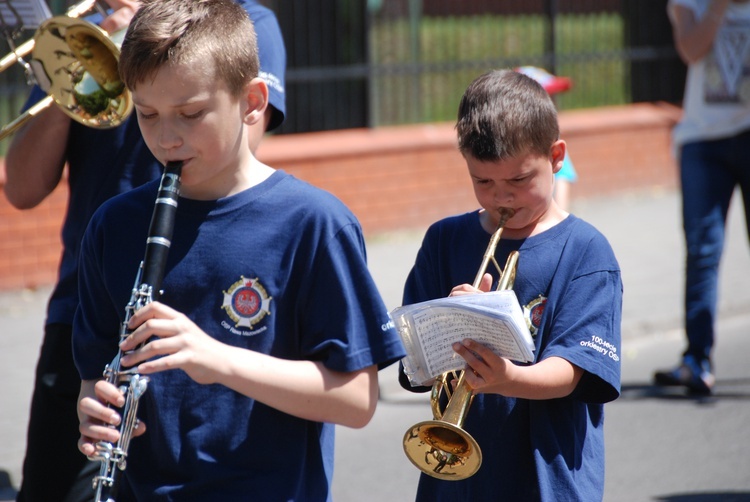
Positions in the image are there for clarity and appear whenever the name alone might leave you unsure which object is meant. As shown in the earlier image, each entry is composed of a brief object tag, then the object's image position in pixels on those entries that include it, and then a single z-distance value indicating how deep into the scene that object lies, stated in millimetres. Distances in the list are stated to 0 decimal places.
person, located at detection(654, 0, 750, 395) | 10937
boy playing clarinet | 4109
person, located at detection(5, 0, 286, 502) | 5965
